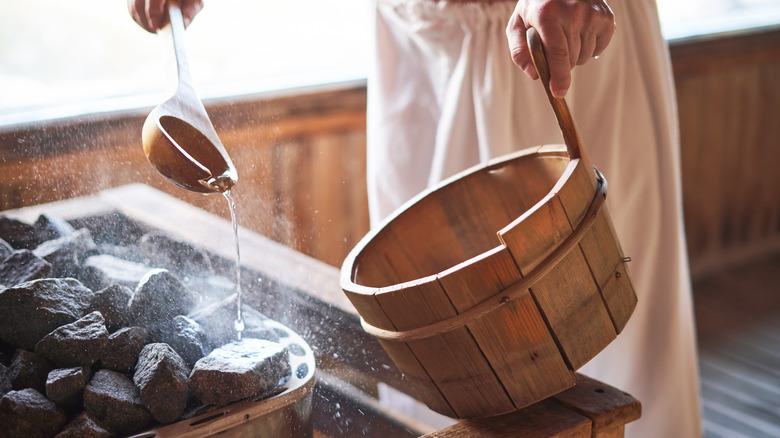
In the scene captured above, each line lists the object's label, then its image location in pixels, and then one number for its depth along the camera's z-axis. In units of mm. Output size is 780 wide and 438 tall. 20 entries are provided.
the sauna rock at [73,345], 816
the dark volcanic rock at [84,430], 752
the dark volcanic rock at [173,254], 1085
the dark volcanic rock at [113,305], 900
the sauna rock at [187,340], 880
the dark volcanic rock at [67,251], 1021
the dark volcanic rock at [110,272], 1006
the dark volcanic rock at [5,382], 801
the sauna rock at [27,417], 756
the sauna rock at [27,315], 867
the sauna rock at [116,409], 768
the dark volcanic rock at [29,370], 815
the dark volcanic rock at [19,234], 1128
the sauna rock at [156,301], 906
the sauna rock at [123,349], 830
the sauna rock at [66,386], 778
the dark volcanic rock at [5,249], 1025
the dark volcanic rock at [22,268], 970
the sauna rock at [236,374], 786
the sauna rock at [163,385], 771
